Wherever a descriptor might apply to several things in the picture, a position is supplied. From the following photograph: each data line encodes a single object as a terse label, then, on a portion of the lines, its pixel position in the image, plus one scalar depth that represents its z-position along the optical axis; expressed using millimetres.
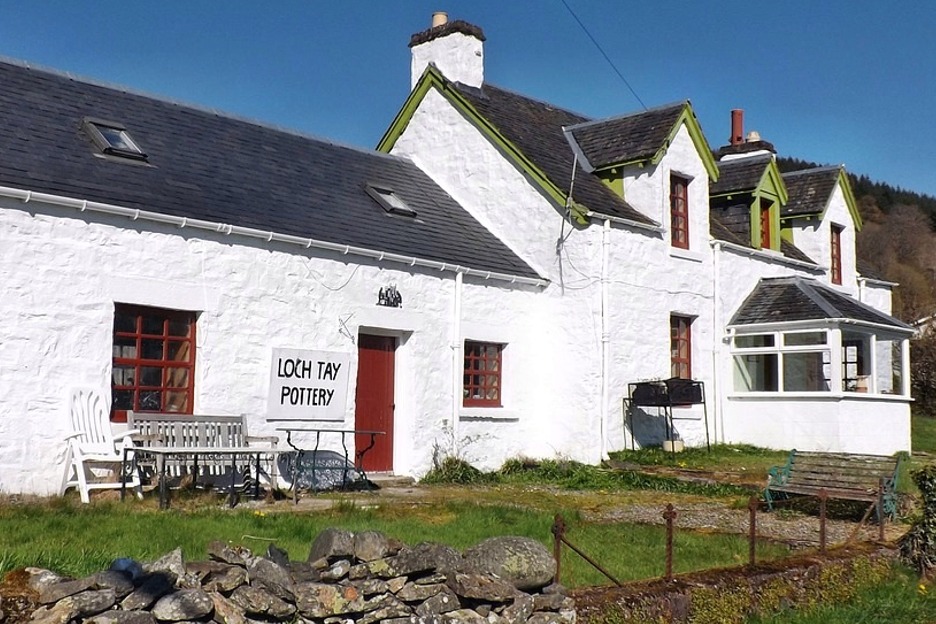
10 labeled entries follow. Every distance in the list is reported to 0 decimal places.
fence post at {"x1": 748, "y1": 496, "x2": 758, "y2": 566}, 7973
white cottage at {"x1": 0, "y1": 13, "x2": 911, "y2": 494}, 11953
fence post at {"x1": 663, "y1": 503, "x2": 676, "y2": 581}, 7172
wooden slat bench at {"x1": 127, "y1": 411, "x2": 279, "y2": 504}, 11273
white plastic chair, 11109
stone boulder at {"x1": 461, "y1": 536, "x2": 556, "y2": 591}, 6371
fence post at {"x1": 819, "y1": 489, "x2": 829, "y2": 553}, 8523
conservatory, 19391
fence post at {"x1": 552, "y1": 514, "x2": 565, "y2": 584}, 6641
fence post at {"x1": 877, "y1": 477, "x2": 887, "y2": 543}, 9806
